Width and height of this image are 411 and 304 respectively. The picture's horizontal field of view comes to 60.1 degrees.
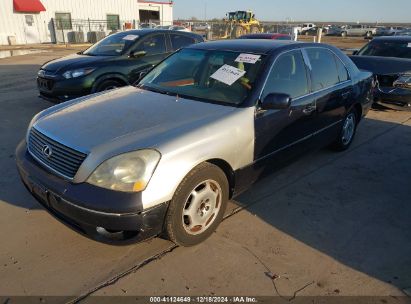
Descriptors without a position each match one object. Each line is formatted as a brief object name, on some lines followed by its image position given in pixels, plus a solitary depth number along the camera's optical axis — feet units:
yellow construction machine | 111.24
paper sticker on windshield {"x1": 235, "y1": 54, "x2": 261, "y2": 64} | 11.67
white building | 76.43
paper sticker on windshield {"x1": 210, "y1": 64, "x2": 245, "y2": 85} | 11.39
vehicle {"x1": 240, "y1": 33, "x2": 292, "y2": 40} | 48.40
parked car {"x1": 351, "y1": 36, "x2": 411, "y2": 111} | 22.56
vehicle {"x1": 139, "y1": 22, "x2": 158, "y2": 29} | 98.58
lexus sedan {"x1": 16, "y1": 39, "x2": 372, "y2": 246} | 8.14
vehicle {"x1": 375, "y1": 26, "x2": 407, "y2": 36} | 126.21
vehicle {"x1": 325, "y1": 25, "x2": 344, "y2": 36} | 156.04
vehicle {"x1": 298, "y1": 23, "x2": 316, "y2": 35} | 153.73
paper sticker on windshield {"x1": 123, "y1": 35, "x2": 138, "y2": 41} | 23.92
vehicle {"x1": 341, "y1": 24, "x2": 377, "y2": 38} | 155.87
